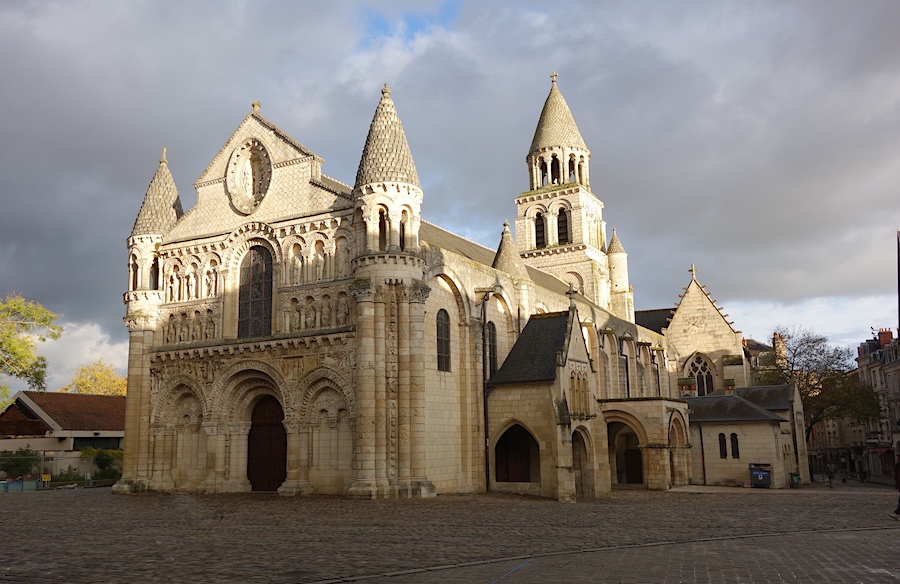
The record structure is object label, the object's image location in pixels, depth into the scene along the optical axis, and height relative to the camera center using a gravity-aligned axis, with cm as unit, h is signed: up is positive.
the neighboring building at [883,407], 5932 +143
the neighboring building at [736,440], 3806 -59
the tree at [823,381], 5216 +307
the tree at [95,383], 7394 +575
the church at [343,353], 2836 +329
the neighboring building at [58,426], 4418 +110
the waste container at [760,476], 3703 -225
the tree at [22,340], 3412 +456
